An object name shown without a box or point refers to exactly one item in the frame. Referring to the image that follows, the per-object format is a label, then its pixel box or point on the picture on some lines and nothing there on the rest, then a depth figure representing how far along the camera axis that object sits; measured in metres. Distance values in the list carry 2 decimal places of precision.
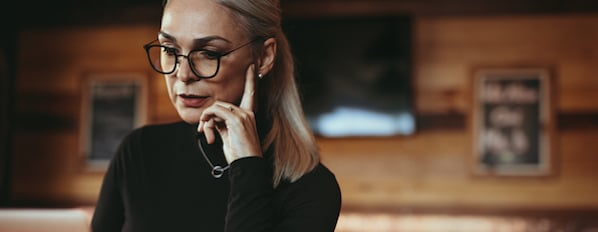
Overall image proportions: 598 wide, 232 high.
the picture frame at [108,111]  4.33
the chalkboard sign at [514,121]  3.84
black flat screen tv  3.88
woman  0.96
